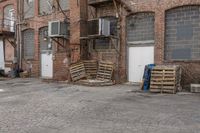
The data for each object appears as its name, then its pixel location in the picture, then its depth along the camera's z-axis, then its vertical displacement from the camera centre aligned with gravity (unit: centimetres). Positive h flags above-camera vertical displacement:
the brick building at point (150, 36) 1316 +106
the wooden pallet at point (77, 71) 1612 -78
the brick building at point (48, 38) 1698 +134
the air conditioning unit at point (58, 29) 1722 +169
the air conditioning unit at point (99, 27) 1512 +161
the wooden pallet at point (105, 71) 1584 -77
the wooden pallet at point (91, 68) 1644 -62
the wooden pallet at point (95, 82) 1480 -131
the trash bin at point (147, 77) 1300 -90
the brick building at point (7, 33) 2355 +195
